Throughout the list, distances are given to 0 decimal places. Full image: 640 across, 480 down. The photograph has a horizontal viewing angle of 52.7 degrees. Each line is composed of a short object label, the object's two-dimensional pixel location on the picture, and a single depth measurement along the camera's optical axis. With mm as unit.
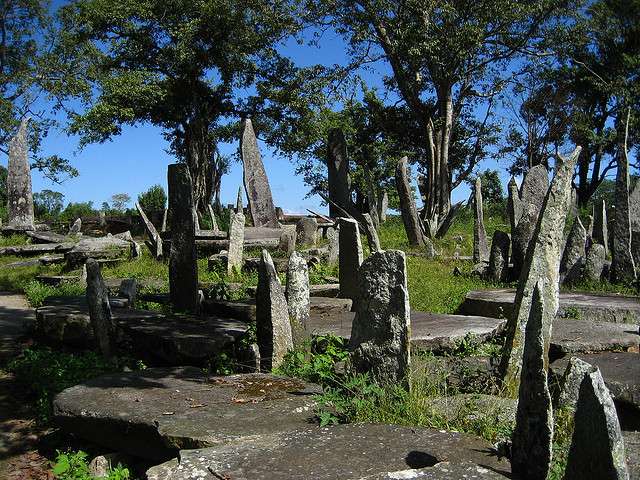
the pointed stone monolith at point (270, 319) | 7047
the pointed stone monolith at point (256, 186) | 19406
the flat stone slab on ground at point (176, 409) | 5113
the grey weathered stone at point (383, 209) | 25781
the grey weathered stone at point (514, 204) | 13516
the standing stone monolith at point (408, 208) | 17812
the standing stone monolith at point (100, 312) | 7586
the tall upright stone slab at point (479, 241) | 15172
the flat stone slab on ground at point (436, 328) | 7680
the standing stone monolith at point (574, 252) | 12430
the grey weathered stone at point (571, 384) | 4785
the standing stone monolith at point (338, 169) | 17750
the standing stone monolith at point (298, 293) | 7801
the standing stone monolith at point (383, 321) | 5668
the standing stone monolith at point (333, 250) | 14102
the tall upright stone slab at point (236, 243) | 13480
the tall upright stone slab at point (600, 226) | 17652
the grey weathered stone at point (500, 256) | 12562
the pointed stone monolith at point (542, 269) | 5973
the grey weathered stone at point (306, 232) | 17031
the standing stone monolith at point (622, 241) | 12398
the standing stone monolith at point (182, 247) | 9344
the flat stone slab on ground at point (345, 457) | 4102
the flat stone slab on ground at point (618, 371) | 5859
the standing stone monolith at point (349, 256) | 9617
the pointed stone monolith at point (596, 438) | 3260
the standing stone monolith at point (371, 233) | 12250
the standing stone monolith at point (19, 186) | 23578
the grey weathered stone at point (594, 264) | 12328
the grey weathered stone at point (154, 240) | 16312
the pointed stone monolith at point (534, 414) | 3943
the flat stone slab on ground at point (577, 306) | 9289
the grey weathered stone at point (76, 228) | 25641
